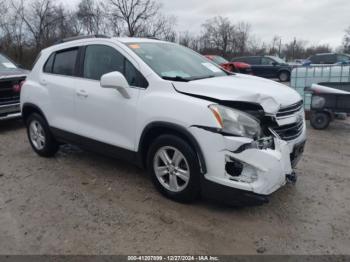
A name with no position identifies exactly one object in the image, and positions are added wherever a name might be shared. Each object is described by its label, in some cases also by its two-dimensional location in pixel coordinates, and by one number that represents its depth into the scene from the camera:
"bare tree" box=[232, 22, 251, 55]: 47.26
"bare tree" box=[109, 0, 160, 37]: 34.53
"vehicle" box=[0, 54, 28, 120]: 7.08
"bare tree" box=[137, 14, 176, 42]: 34.89
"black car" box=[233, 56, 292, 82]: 19.64
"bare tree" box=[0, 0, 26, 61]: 24.32
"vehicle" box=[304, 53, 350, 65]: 19.36
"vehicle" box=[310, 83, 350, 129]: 6.92
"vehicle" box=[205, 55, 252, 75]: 16.19
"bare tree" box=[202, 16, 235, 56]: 45.84
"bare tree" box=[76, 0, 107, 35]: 36.34
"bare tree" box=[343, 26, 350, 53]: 48.28
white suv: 3.06
